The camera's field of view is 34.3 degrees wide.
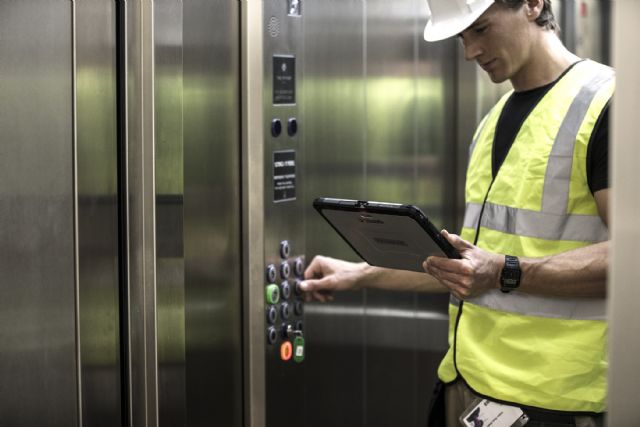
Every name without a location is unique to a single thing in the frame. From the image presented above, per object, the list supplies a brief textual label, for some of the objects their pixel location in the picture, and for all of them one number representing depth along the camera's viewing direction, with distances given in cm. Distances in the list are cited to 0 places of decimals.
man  227
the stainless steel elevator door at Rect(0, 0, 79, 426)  209
